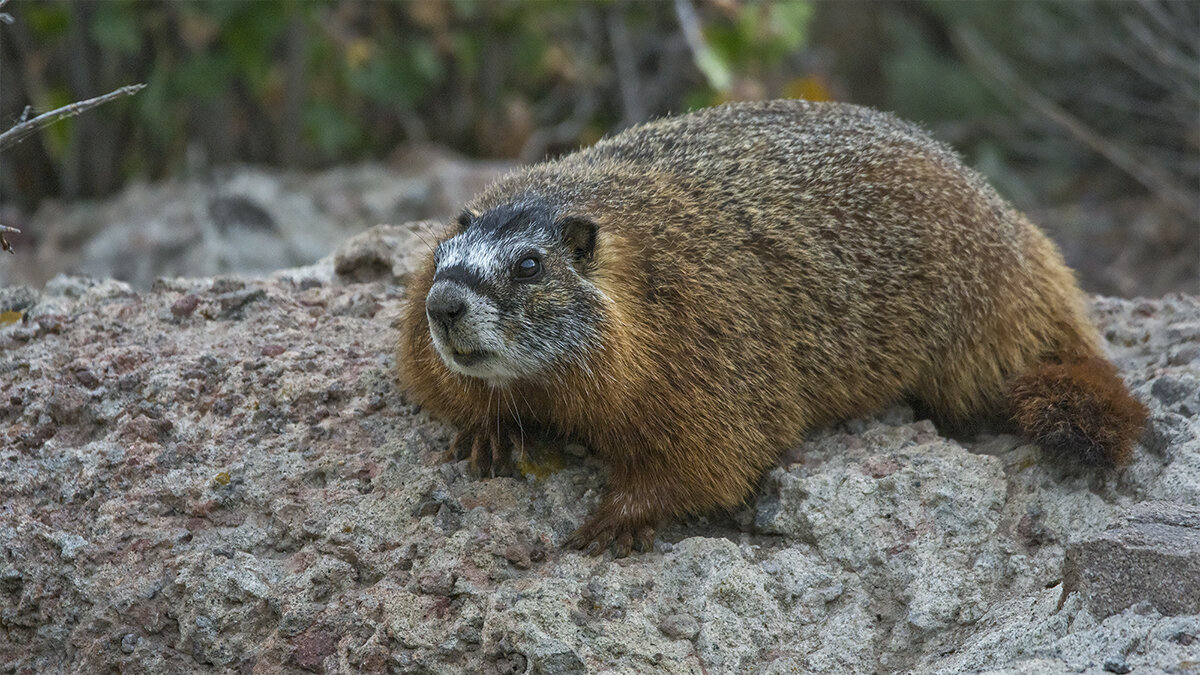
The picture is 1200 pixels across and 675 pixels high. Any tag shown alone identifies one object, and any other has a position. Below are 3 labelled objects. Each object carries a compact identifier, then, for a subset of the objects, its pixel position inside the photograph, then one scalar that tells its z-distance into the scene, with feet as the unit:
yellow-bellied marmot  29.63
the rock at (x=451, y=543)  26.81
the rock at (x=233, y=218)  59.00
